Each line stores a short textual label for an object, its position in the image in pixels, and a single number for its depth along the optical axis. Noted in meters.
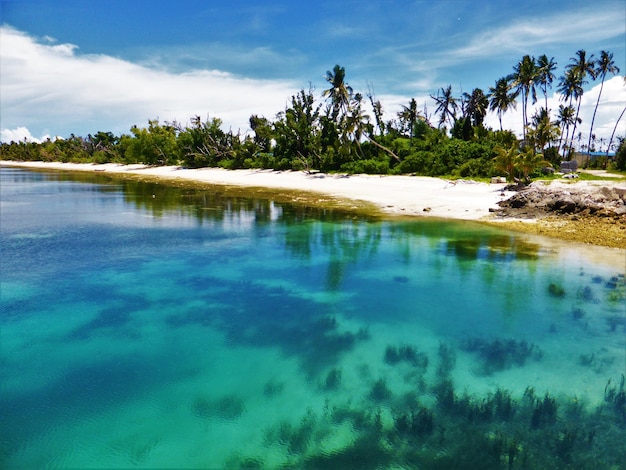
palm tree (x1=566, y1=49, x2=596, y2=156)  61.12
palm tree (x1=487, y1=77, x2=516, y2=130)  62.34
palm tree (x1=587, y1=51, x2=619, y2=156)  62.22
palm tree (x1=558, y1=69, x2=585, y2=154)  63.09
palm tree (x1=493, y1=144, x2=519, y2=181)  36.84
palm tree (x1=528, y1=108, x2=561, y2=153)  46.47
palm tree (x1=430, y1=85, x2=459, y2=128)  69.88
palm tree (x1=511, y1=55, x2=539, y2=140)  58.12
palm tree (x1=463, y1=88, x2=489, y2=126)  64.00
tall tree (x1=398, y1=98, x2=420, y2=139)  65.62
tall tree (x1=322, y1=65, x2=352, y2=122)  56.75
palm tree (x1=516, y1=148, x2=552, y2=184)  36.38
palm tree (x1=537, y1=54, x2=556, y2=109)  60.34
